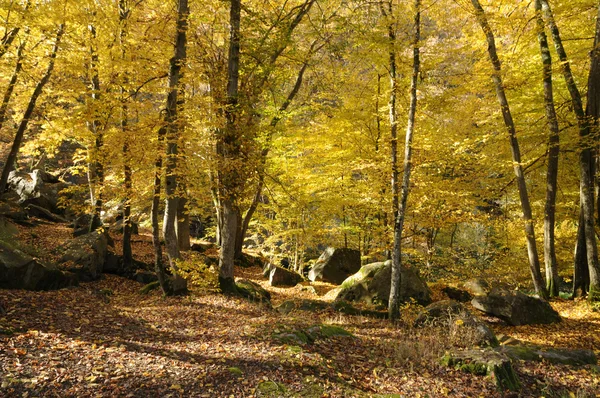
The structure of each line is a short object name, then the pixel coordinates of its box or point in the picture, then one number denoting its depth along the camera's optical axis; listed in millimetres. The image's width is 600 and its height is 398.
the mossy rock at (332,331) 6875
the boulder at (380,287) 11531
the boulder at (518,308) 9867
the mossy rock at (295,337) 6082
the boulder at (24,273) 7422
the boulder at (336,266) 16297
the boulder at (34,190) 17516
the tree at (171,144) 8242
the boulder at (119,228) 16662
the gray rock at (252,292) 10062
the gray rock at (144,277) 10938
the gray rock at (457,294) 13047
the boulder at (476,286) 13836
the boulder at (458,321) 7328
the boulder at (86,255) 9891
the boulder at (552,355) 6363
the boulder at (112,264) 11094
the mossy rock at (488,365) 5289
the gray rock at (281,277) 14492
